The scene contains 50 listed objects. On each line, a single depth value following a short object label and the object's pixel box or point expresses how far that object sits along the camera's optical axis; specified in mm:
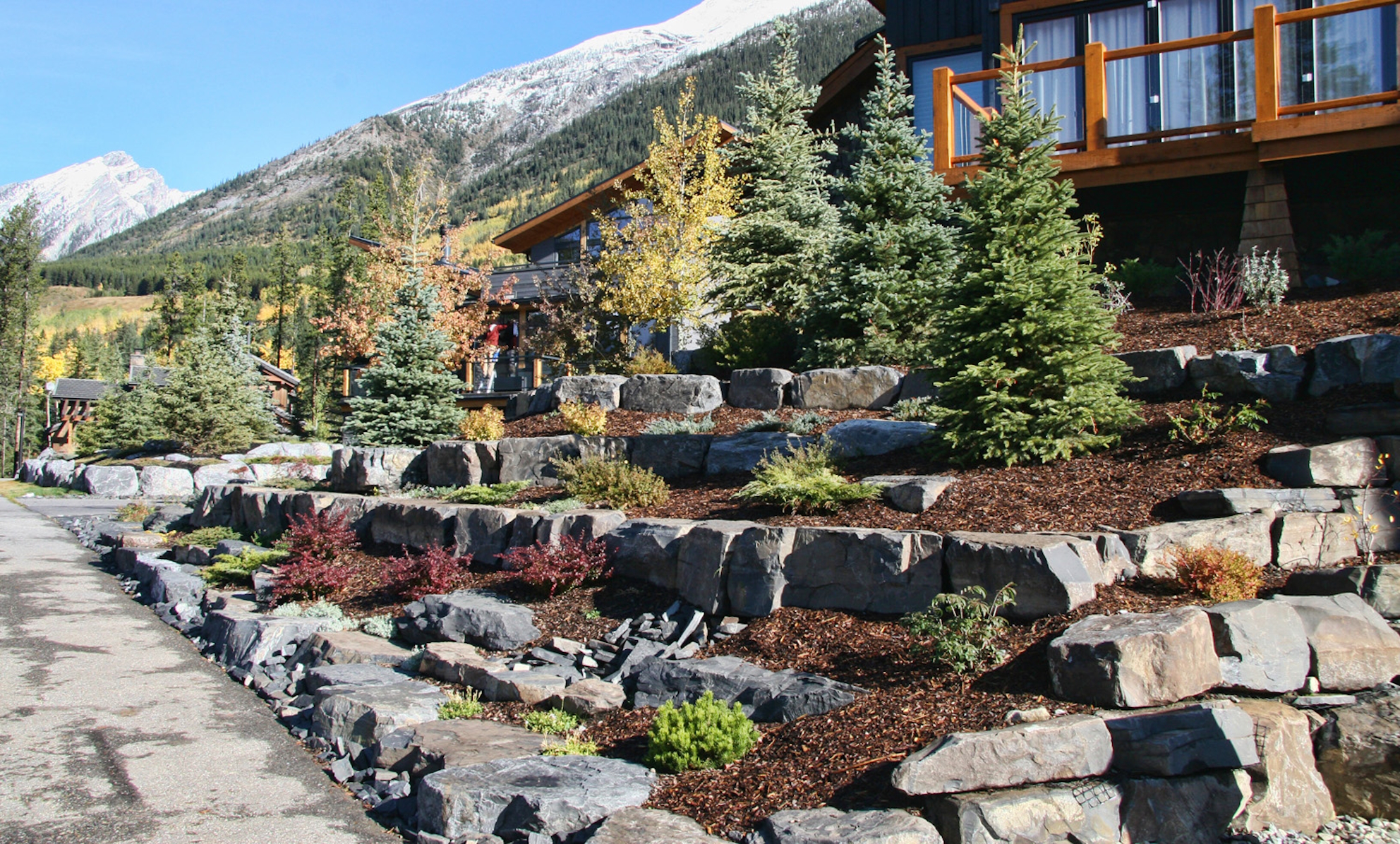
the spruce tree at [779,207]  15344
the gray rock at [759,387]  11641
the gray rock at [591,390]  13188
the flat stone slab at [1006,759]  4242
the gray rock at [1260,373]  7797
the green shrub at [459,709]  6477
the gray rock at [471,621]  7775
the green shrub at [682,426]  11156
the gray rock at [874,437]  9148
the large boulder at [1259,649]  4895
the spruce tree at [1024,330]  7605
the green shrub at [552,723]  6117
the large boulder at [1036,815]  4074
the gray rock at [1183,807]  4285
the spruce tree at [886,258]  11656
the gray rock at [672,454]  10422
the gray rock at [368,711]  6246
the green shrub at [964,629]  5320
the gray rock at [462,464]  12359
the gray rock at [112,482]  25375
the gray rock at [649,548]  7859
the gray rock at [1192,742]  4316
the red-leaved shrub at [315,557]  10094
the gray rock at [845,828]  3998
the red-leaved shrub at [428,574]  9078
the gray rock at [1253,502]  6320
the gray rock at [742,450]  9891
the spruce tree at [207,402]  25297
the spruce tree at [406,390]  14445
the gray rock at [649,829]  4375
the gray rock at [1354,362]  7473
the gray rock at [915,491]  7352
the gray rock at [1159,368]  8453
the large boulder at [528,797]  4711
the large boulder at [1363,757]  4465
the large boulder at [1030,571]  5523
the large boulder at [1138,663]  4652
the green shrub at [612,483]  9461
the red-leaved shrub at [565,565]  8180
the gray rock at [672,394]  12312
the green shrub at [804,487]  7684
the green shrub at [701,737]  5113
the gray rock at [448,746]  5562
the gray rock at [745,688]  5441
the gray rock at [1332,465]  6508
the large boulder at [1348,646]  5012
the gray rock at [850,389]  10766
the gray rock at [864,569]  6152
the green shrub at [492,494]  11078
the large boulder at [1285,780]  4387
